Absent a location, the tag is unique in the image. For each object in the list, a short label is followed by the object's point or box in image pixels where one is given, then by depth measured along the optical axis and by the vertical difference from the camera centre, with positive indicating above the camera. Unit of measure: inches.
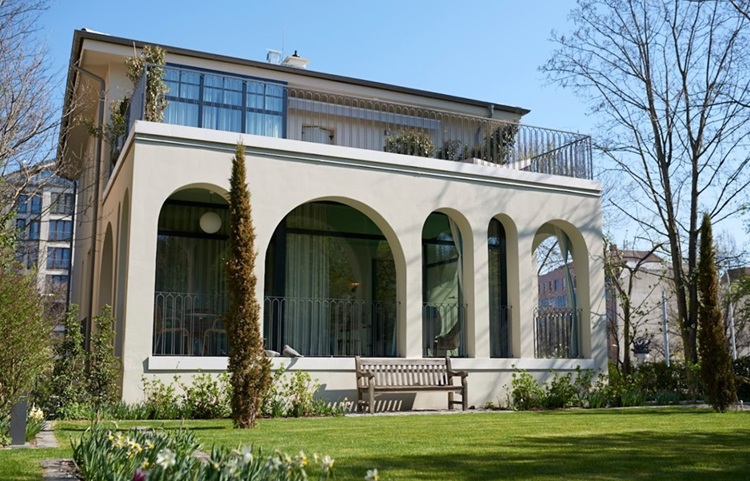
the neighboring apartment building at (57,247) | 2972.4 +439.9
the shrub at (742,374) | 693.3 -10.9
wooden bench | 515.3 -9.7
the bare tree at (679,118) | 739.4 +229.0
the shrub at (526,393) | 566.3 -21.9
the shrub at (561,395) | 574.6 -23.4
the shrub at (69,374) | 439.2 -6.4
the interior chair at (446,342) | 621.9 +15.3
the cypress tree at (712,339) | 525.0 +14.8
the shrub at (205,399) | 459.8 -21.0
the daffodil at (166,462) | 158.1 -22.3
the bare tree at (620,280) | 852.0 +97.6
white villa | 500.1 +94.0
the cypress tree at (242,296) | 399.5 +32.7
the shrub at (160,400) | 451.2 -21.2
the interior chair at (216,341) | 553.6 +14.5
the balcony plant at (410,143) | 613.0 +165.9
